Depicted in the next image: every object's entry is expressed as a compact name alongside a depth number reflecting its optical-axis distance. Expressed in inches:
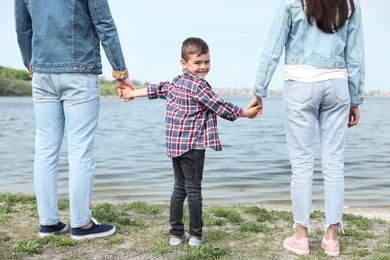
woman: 162.4
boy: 166.6
